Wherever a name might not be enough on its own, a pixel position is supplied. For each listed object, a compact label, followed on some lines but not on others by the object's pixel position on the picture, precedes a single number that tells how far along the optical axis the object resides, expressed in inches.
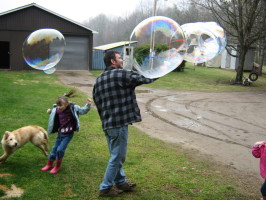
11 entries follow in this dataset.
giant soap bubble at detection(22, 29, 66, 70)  327.6
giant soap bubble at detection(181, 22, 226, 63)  283.0
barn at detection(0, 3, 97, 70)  890.1
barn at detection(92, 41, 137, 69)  1051.3
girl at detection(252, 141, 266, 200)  155.2
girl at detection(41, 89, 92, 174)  188.7
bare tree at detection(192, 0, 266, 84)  784.9
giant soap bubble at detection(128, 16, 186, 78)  188.7
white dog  192.7
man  151.5
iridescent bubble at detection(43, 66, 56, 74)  344.5
